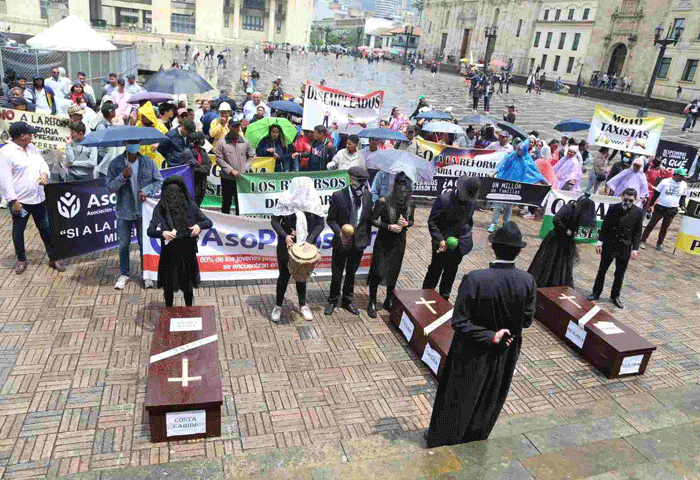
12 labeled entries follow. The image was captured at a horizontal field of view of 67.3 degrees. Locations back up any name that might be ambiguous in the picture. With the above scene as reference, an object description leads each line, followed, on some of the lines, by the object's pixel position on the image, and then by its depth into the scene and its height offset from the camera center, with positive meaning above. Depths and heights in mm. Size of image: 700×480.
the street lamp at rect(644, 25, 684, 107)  22164 +2072
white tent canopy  15062 -471
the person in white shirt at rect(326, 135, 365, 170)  8453 -1582
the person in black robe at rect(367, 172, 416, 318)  6270 -2010
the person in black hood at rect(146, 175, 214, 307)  5293 -1899
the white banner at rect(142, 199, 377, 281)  6703 -2612
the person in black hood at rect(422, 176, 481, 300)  6207 -1786
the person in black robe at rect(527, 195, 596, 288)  6891 -2110
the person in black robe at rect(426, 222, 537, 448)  3705 -1903
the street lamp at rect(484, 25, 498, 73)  70288 +3244
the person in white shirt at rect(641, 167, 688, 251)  9907 -1919
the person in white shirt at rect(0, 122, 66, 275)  6250 -1928
